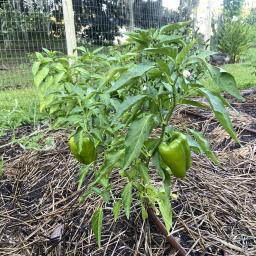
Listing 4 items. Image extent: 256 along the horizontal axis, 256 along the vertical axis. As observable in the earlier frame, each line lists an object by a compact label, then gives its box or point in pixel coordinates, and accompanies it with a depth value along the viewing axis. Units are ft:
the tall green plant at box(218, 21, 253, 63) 25.78
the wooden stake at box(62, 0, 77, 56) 11.34
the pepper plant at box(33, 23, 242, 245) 2.45
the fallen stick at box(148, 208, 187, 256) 3.36
